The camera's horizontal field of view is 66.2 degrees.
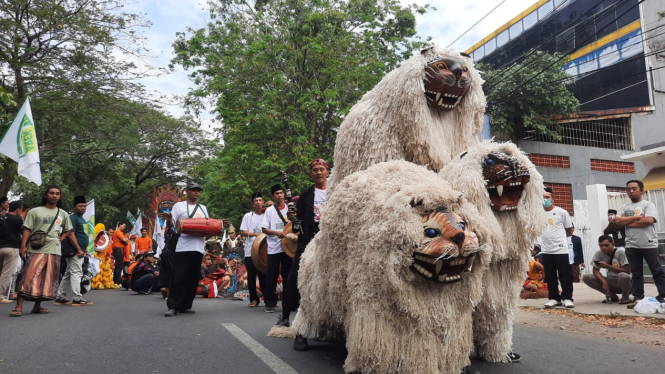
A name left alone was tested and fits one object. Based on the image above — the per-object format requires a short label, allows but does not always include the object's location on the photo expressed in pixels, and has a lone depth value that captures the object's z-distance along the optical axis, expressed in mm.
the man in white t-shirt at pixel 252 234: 8281
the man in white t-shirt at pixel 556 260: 7219
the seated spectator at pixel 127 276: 13625
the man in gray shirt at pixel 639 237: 6875
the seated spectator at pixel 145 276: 12102
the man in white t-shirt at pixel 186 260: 6723
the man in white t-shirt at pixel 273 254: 6668
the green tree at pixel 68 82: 14180
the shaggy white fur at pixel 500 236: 3174
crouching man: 7371
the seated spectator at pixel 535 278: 9156
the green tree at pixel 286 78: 16281
